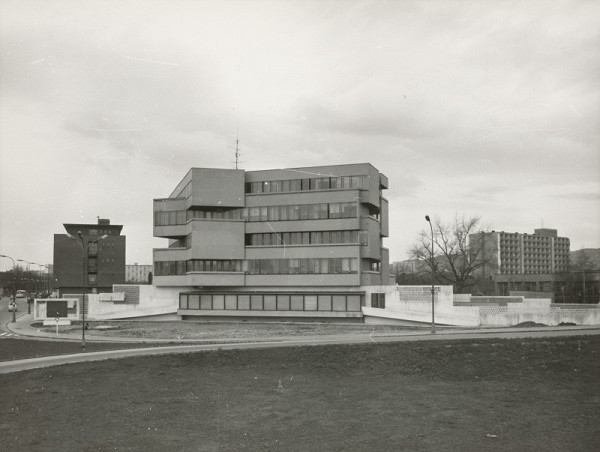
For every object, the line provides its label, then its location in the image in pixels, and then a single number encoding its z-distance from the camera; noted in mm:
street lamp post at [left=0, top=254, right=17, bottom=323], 65150
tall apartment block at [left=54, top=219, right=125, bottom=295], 120438
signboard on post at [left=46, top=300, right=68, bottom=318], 57469
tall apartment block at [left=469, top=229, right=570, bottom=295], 190625
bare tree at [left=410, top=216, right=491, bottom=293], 73438
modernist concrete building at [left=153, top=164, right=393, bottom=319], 64812
